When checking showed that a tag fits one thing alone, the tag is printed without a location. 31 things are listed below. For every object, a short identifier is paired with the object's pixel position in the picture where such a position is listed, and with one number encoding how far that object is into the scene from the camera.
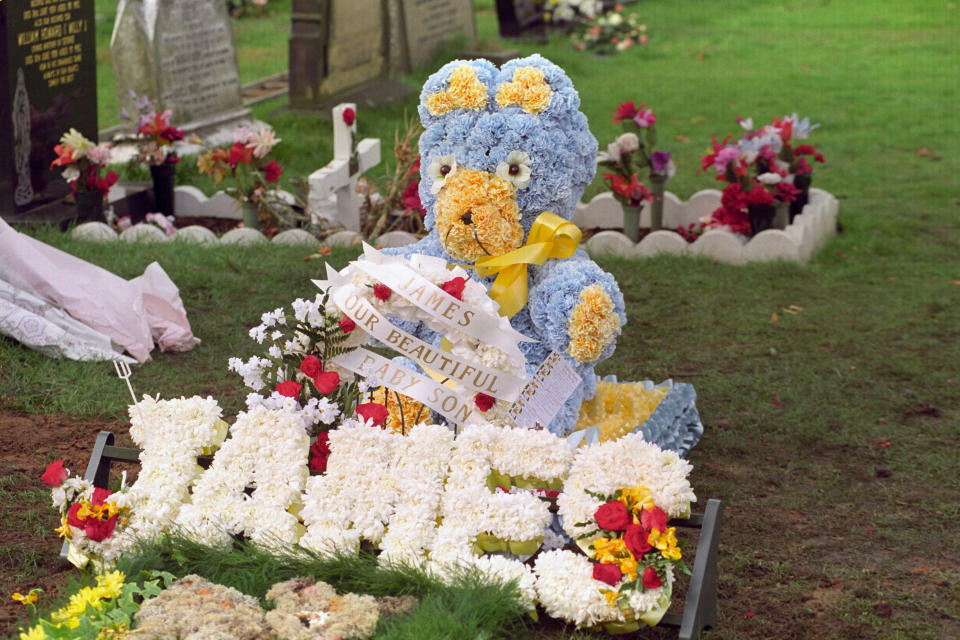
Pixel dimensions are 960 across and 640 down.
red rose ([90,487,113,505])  3.51
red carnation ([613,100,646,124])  7.34
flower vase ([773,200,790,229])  7.41
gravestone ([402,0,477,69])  12.88
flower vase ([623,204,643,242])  7.55
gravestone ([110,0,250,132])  9.85
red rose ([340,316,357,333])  3.82
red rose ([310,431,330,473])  3.66
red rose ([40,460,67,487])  3.46
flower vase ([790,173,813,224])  7.70
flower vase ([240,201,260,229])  7.61
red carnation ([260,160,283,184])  7.58
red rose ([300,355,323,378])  3.75
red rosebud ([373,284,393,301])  3.75
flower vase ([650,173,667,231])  7.60
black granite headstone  7.27
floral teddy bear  4.03
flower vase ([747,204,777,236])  7.34
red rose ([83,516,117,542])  3.43
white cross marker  7.15
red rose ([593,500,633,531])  3.18
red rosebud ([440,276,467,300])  3.70
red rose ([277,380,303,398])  3.71
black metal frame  3.09
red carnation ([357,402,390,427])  3.70
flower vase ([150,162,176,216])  7.97
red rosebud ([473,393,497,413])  3.84
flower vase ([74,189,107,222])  7.54
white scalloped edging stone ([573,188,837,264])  7.23
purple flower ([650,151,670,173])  7.45
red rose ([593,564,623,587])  3.14
